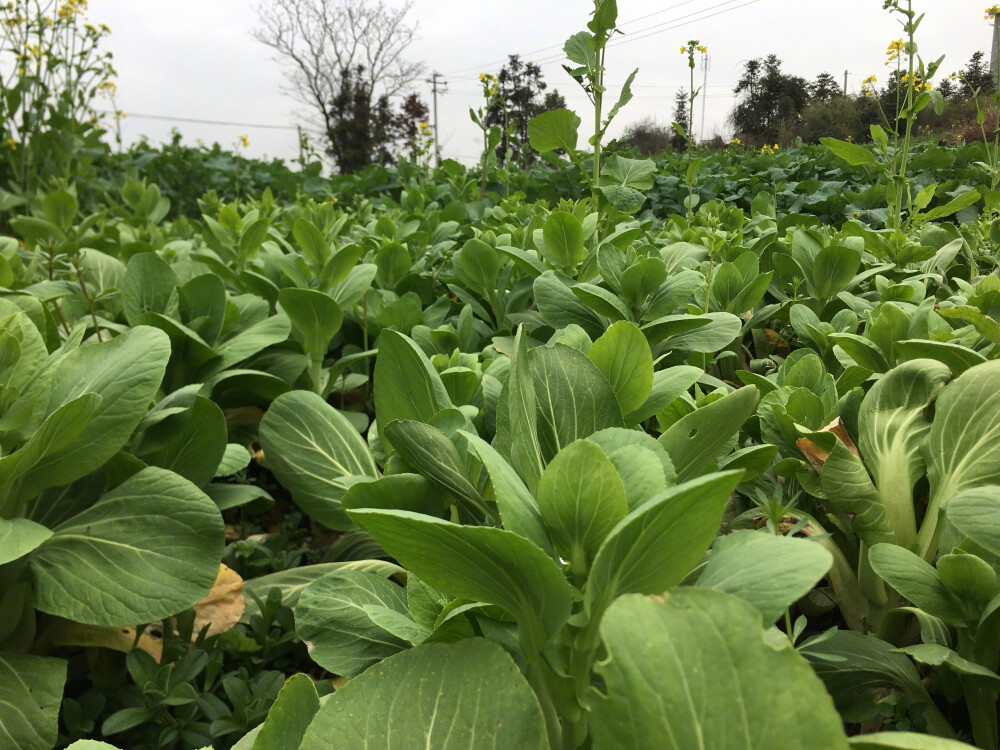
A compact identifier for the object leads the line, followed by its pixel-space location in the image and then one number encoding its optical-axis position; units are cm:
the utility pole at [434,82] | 4596
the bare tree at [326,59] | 3684
